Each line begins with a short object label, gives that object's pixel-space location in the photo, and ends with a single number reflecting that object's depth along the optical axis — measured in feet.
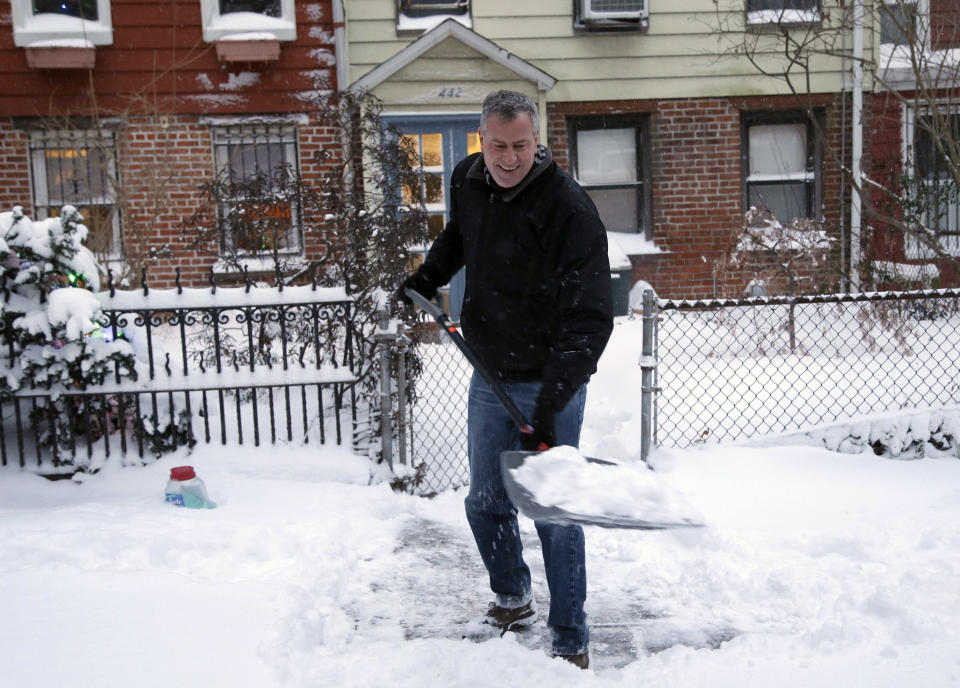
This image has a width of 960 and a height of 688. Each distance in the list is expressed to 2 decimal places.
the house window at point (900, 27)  22.66
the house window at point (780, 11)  35.06
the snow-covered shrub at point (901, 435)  18.62
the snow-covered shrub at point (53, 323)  16.74
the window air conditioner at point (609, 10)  34.12
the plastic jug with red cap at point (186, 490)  15.74
